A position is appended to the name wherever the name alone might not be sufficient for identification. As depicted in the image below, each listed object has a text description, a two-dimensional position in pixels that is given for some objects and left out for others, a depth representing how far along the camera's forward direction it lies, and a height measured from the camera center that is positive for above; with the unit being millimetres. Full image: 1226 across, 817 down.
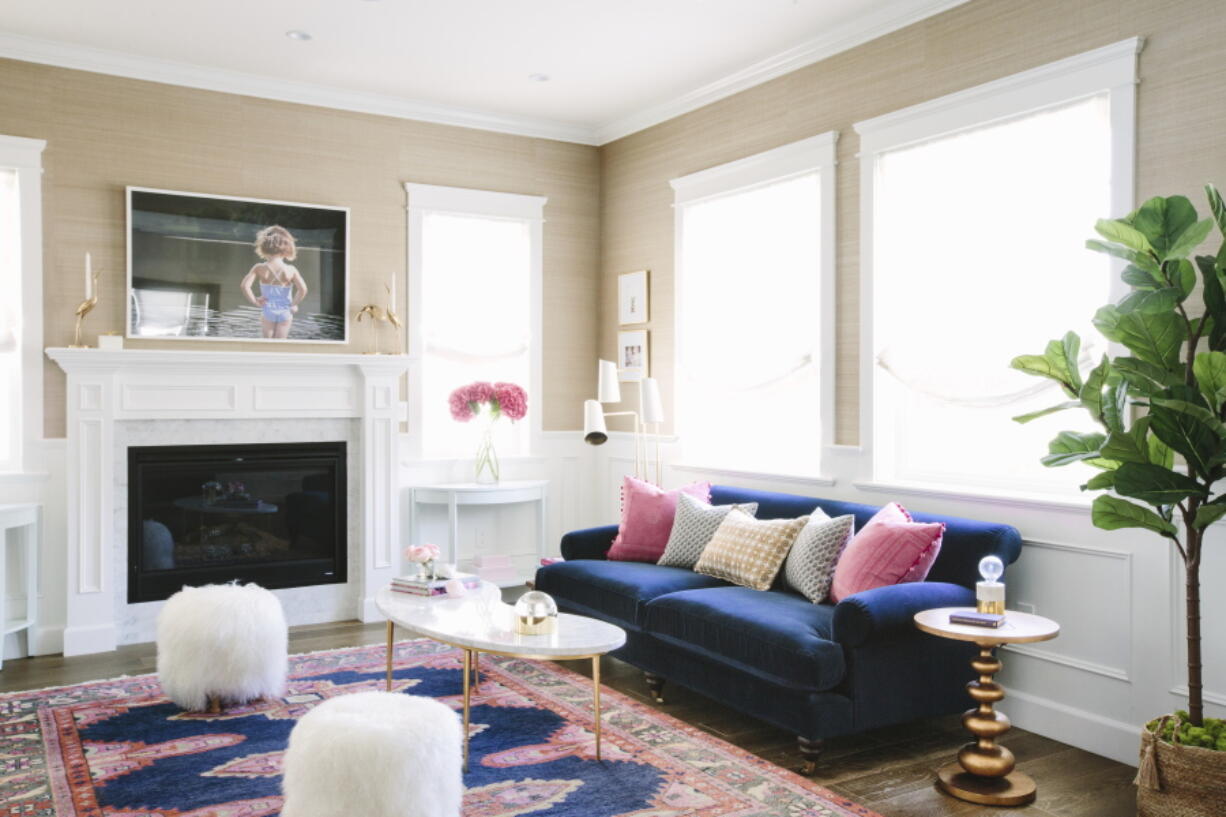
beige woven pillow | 4277 -617
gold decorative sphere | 3529 -728
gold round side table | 3232 -1081
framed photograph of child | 5332 +785
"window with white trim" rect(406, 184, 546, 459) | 6141 +661
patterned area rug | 3123 -1217
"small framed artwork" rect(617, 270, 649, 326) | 6309 +709
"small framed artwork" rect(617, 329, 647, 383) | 6301 +345
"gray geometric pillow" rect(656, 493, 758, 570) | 4809 -591
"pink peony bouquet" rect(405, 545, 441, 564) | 4262 -617
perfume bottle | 3404 -620
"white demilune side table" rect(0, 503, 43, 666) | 4750 -668
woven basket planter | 2797 -1063
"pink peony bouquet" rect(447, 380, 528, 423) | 5996 +59
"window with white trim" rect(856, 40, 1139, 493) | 3807 +635
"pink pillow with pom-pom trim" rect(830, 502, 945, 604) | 3775 -558
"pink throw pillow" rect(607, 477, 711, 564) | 5062 -574
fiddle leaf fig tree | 2885 +49
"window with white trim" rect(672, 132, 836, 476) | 5043 +537
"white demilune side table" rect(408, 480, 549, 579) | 5863 -516
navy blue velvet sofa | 3453 -875
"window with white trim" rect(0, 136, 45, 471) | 5035 +642
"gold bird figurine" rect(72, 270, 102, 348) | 5062 +515
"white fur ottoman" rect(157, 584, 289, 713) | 3898 -937
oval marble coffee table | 3346 -784
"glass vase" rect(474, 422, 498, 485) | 6166 -315
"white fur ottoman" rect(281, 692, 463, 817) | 2631 -949
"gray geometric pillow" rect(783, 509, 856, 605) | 4047 -601
